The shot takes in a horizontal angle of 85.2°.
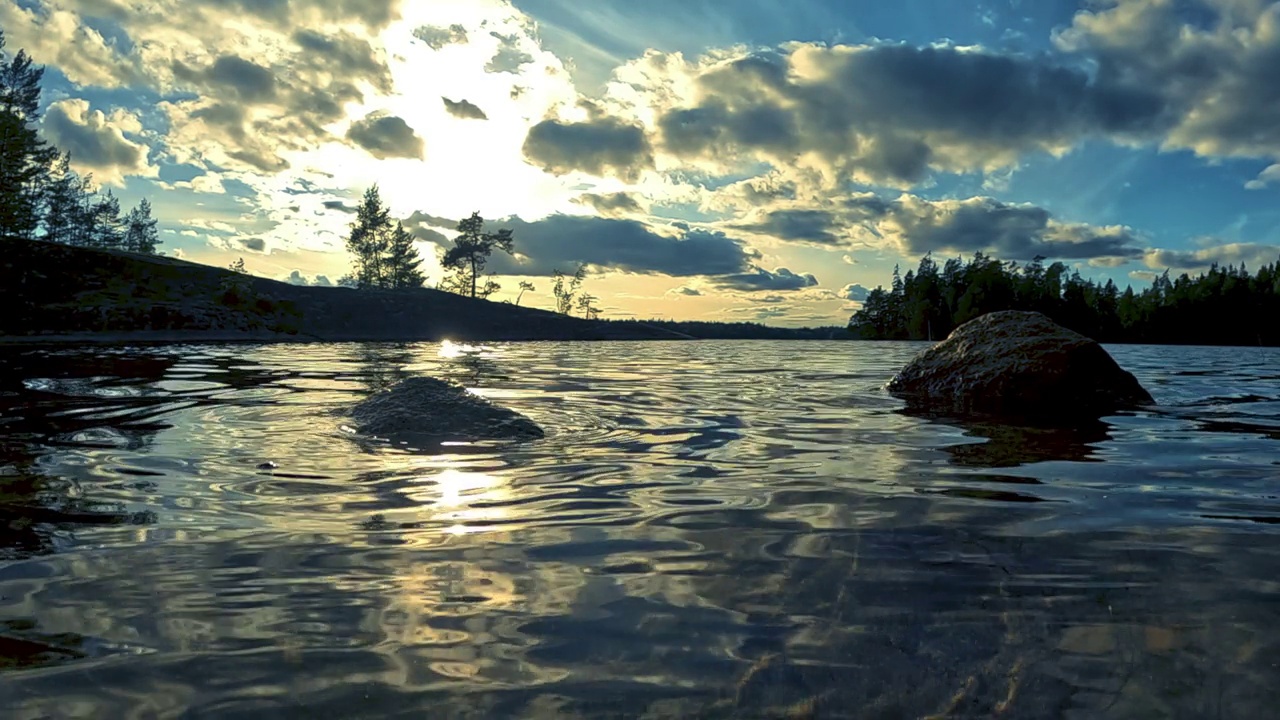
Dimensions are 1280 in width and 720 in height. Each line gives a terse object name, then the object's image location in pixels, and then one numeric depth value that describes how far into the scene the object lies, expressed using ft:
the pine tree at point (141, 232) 366.63
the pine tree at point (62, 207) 266.36
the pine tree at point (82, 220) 311.88
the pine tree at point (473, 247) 282.56
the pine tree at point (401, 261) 296.92
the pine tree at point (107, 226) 345.51
